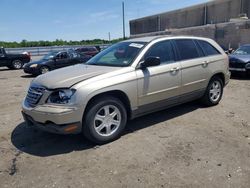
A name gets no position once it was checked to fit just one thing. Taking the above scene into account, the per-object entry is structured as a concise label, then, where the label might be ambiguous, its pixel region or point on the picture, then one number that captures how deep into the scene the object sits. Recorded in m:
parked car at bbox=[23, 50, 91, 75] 10.20
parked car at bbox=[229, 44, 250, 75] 7.54
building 17.53
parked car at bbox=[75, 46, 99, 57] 16.19
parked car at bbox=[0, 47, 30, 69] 13.17
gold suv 2.98
